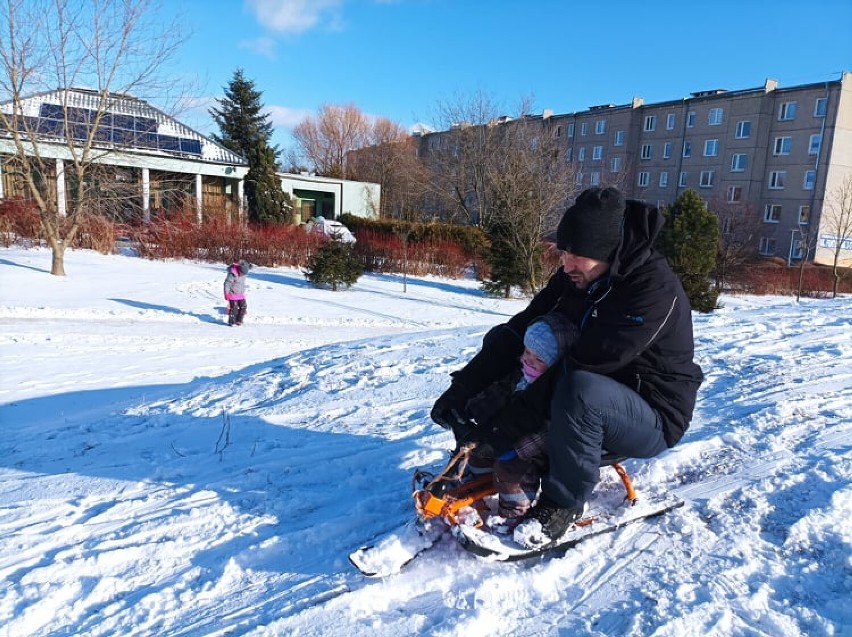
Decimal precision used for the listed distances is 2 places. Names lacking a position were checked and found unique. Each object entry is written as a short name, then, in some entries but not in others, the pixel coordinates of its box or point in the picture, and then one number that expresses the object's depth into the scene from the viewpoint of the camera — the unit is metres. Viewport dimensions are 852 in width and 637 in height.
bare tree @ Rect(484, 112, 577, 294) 18.00
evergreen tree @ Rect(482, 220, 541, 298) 18.17
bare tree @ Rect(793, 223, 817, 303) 33.40
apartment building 38.06
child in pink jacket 11.92
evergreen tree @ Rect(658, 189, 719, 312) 16.38
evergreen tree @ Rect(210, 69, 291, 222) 34.06
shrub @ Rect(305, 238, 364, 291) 17.55
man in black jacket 2.29
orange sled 2.44
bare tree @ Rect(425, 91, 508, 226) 33.59
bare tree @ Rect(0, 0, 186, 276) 15.80
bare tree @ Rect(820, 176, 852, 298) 24.91
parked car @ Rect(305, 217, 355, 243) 26.05
